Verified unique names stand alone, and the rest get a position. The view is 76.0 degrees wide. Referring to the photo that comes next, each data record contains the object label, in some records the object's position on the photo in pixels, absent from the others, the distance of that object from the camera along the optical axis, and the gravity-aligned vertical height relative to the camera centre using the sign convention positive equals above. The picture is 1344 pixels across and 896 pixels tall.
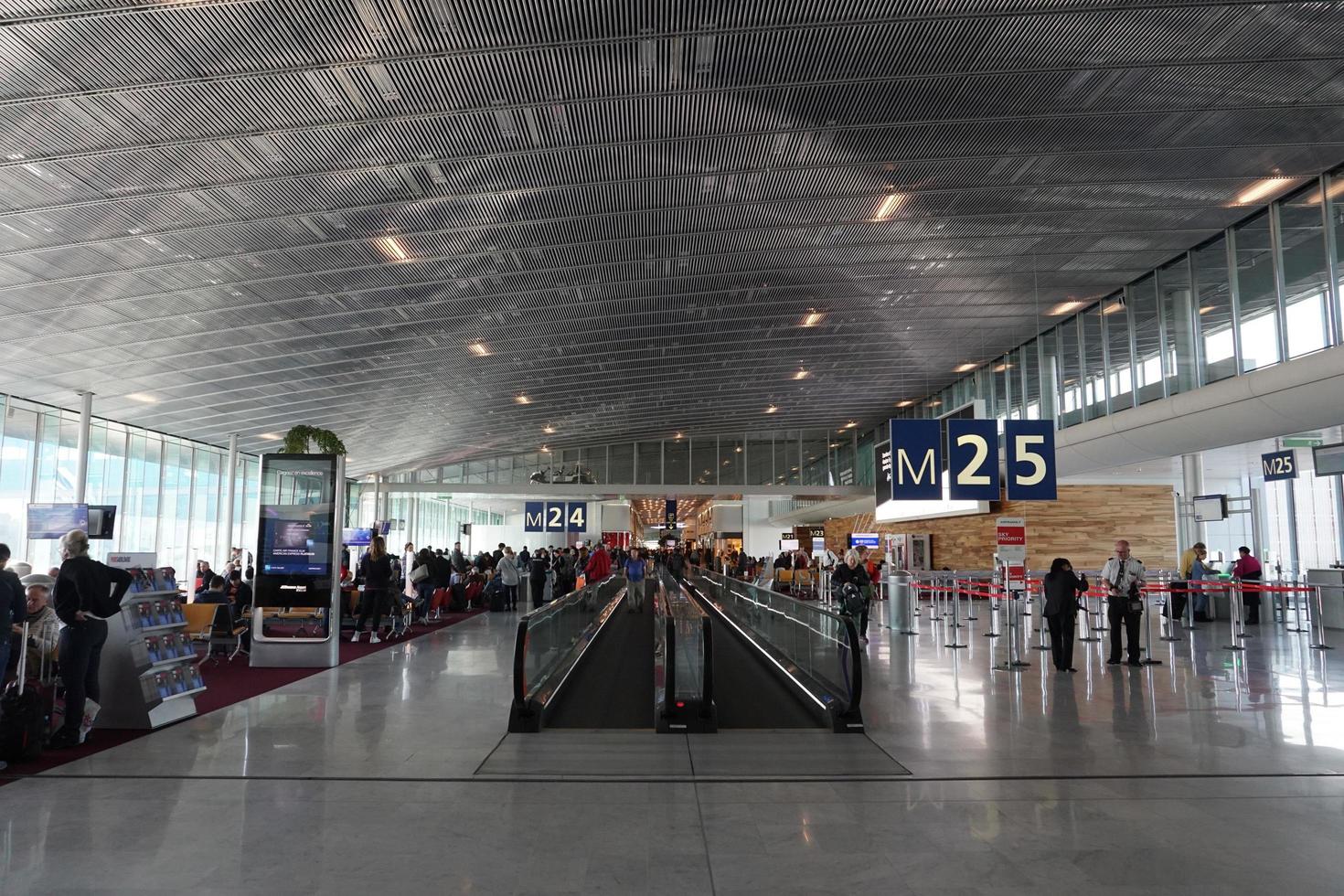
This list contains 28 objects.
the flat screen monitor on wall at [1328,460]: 16.77 +1.58
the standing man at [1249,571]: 17.33 -0.62
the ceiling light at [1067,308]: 20.67 +5.65
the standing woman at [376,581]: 13.87 -0.60
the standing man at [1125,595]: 11.31 -0.71
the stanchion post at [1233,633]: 13.45 -1.54
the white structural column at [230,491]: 25.98 +1.64
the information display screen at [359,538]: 28.92 +0.20
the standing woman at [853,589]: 14.67 -0.82
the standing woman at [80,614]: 6.63 -0.54
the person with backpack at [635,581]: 22.36 -1.00
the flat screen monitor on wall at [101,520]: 17.78 +0.51
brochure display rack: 7.27 -1.03
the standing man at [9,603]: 5.88 -0.40
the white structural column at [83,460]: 19.62 +1.92
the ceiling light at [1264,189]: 13.72 +5.71
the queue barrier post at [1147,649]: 11.63 -1.49
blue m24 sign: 25.34 +0.73
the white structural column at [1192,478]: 20.17 +1.49
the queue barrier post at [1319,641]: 13.40 -1.66
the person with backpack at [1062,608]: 10.85 -0.84
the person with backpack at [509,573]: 21.50 -0.75
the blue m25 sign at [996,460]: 11.01 +1.04
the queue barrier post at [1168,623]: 15.49 -1.59
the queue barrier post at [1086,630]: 15.41 -1.70
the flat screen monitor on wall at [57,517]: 17.91 +0.57
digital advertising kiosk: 11.45 -0.13
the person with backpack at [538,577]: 23.09 -0.90
